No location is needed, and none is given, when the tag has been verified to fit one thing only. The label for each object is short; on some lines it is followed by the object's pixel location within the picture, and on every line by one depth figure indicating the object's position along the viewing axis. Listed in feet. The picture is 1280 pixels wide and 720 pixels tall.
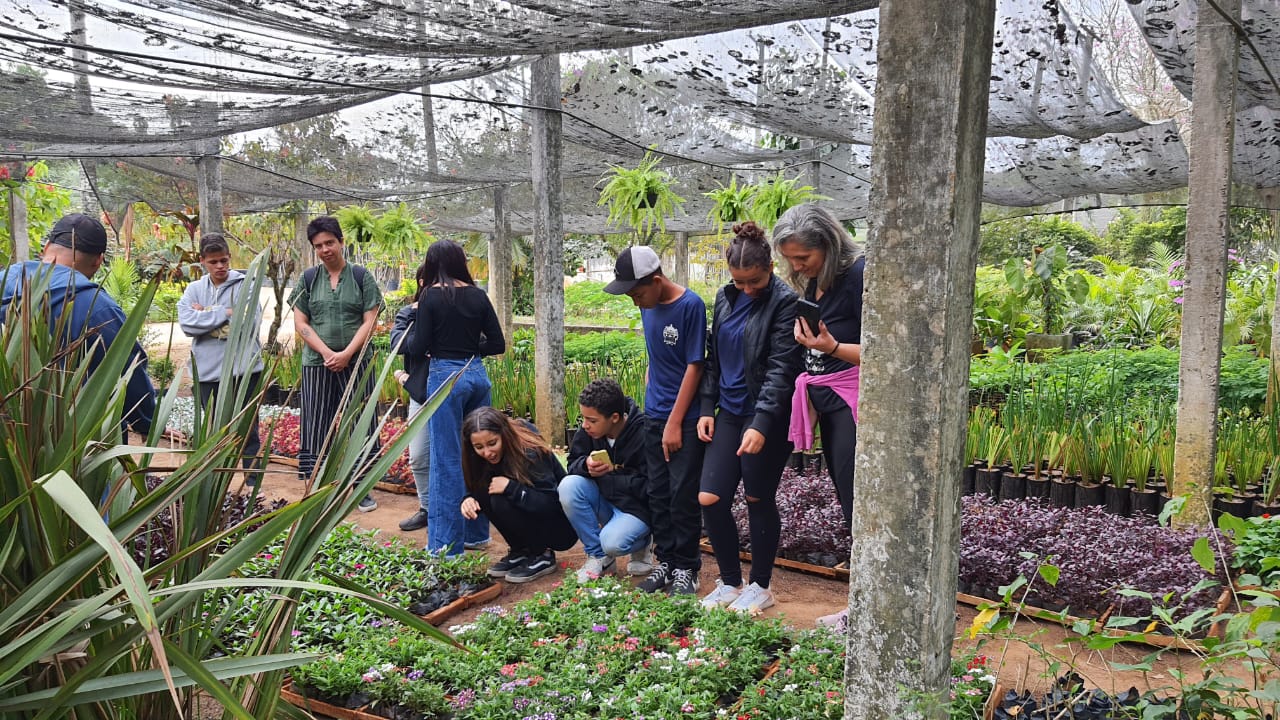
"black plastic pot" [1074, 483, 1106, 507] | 13.88
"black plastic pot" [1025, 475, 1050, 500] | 14.38
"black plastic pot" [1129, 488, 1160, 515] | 13.46
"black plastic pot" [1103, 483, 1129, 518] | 13.71
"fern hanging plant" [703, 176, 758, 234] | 17.33
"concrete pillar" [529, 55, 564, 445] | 18.67
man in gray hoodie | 15.29
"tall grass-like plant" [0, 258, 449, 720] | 3.29
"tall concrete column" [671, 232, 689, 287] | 50.11
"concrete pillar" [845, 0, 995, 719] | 5.06
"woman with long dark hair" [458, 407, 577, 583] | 12.03
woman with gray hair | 9.70
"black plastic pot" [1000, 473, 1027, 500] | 14.61
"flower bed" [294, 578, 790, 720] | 8.02
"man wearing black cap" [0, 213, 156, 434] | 8.99
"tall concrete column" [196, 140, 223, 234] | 26.30
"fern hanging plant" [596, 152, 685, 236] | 17.16
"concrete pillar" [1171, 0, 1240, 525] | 11.84
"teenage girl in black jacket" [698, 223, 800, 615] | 10.23
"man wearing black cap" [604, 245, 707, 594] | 11.13
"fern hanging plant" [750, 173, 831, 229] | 16.94
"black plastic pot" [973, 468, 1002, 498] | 14.84
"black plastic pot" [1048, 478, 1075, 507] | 14.10
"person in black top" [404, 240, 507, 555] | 12.61
